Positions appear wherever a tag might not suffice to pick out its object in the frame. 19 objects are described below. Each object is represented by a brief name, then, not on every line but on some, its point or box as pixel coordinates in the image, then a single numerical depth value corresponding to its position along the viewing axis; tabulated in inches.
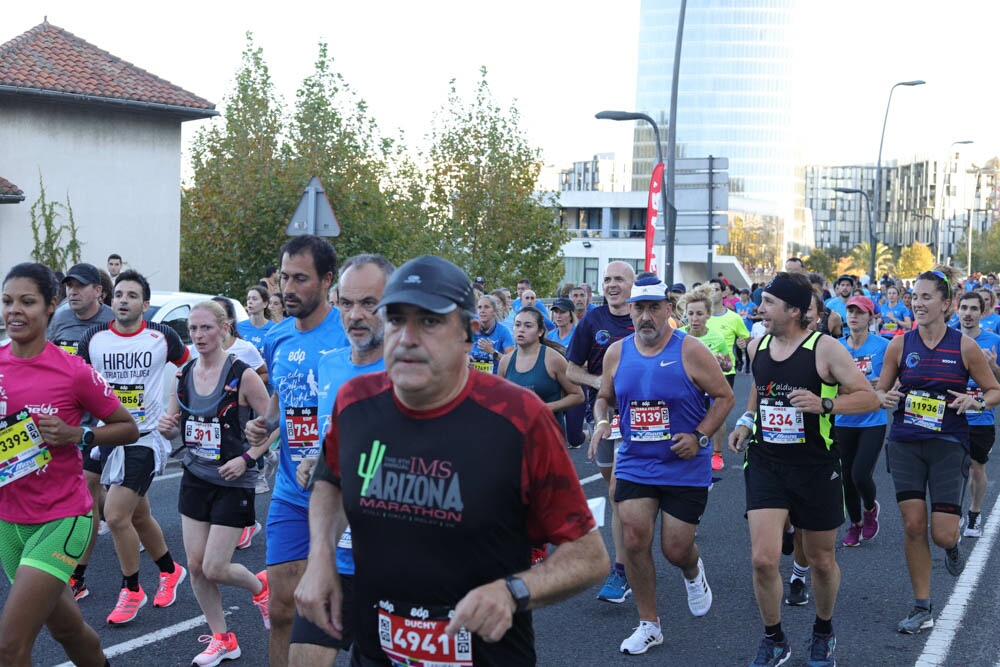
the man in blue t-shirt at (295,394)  178.9
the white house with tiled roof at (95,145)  1048.2
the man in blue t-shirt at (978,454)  367.6
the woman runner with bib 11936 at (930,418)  264.5
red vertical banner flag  732.6
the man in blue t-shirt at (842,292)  585.8
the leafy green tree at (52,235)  1052.5
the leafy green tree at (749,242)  4323.3
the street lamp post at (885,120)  1453.7
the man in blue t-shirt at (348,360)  147.7
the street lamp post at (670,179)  770.8
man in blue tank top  244.8
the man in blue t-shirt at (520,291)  759.4
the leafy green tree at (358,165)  1197.1
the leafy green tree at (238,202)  1108.5
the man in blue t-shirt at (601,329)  337.1
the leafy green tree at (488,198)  1406.3
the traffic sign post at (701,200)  808.3
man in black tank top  228.8
